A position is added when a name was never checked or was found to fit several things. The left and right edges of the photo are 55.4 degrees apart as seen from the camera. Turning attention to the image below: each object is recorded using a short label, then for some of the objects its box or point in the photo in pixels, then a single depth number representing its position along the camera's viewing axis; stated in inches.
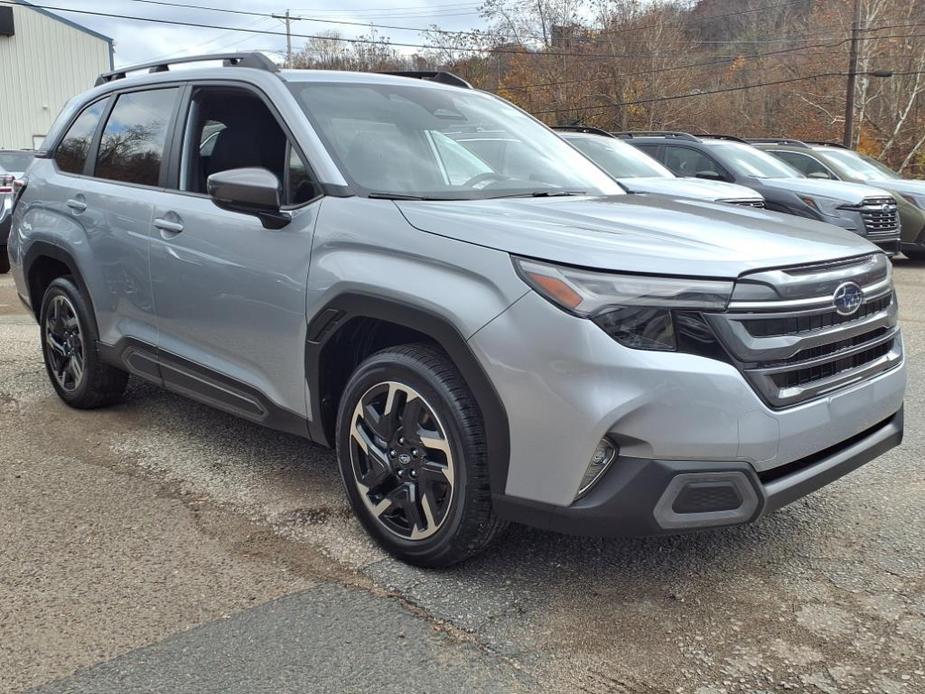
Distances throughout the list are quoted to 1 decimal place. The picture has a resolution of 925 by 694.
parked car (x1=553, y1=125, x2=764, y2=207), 327.0
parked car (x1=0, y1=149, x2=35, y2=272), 429.1
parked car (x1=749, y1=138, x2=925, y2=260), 477.4
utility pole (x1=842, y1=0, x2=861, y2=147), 1150.3
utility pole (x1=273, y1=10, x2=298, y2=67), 2020.1
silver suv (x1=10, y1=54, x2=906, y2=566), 98.6
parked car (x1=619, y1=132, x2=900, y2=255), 425.7
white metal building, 1509.6
